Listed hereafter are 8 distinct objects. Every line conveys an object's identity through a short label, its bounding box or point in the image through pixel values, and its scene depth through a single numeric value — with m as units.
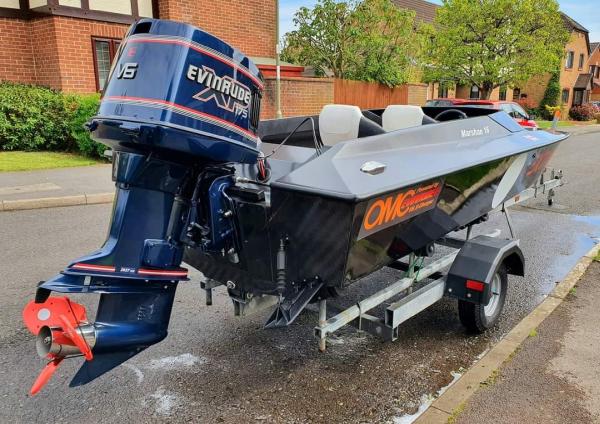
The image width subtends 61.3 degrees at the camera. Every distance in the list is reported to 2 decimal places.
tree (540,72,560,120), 36.66
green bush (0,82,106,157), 10.19
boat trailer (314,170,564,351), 2.89
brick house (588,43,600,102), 46.25
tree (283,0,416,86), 14.18
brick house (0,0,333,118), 11.29
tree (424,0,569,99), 21.70
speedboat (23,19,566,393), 2.30
